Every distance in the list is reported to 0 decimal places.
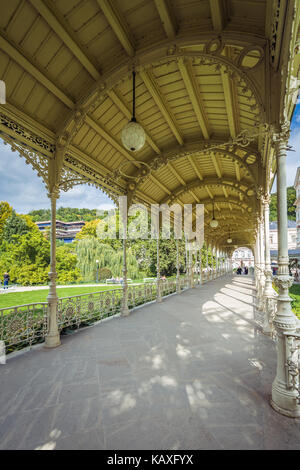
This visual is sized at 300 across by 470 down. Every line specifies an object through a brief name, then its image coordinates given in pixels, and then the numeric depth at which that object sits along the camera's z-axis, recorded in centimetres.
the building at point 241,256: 7472
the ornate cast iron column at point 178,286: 1406
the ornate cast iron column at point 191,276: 1736
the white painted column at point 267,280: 555
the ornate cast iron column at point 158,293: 1105
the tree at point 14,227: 2992
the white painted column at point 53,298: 513
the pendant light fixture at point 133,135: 375
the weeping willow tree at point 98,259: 2169
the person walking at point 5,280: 2043
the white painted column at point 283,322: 276
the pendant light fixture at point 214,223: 1338
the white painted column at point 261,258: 836
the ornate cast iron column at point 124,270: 812
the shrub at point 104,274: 2308
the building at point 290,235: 4962
